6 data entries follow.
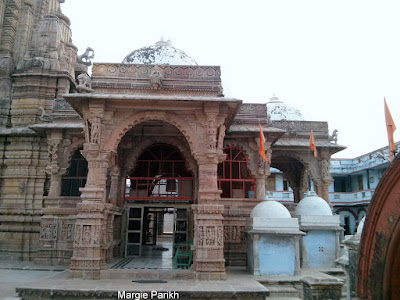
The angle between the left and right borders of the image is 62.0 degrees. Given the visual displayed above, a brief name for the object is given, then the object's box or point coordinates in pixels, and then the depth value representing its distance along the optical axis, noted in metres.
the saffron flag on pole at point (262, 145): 11.55
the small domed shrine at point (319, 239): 11.73
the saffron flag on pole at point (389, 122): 5.77
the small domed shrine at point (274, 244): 9.98
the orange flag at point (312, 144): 13.98
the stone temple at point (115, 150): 9.67
